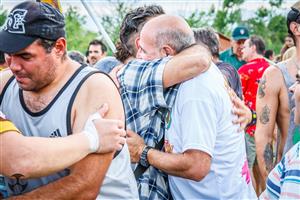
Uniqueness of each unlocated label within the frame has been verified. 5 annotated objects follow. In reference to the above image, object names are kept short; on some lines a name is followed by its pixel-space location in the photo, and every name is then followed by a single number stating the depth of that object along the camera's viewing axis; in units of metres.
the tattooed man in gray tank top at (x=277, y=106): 4.52
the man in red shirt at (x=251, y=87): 7.56
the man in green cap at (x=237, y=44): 10.24
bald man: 3.24
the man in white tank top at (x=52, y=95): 2.69
